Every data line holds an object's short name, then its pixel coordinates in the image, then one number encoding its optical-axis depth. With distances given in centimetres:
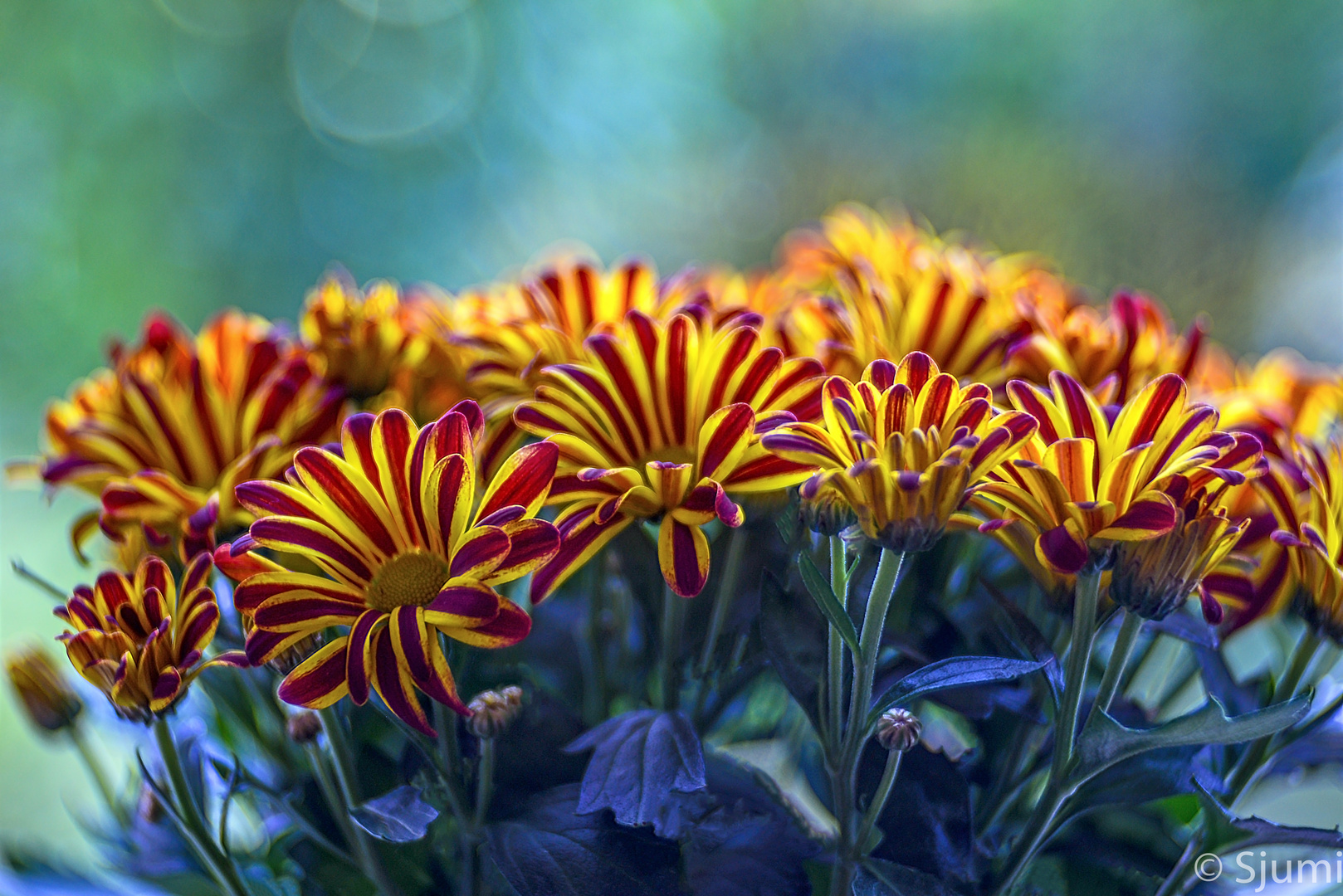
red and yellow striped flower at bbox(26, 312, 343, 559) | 64
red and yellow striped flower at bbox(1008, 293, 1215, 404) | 65
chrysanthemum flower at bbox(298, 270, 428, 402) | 67
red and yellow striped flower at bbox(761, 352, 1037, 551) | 59
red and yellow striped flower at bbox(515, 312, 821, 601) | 61
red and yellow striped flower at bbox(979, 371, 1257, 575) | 59
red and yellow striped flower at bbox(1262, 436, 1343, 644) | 62
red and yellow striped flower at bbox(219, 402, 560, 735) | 60
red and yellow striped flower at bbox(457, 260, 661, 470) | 64
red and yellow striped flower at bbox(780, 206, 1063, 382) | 66
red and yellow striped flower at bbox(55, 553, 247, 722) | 61
